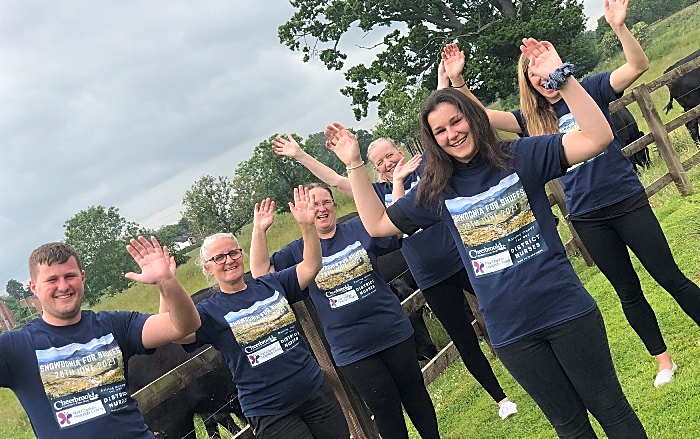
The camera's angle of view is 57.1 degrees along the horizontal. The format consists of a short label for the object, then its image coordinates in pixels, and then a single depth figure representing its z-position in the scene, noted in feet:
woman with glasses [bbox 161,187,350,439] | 10.83
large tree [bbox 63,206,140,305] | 116.26
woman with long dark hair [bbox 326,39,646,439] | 8.13
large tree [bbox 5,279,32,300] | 219.71
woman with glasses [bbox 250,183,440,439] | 12.26
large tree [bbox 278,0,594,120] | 83.87
